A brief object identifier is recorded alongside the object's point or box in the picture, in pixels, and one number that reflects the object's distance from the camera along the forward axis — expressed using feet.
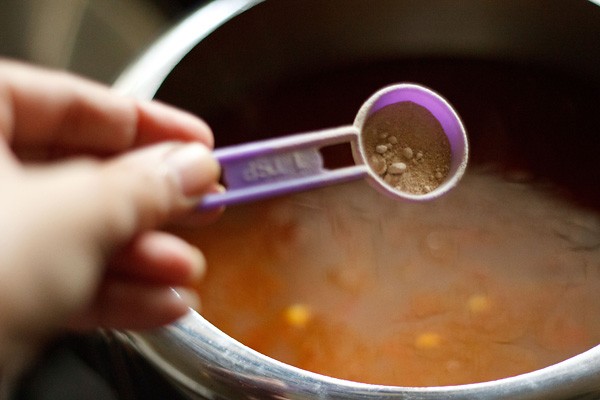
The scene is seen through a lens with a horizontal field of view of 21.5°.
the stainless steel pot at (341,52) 1.37
